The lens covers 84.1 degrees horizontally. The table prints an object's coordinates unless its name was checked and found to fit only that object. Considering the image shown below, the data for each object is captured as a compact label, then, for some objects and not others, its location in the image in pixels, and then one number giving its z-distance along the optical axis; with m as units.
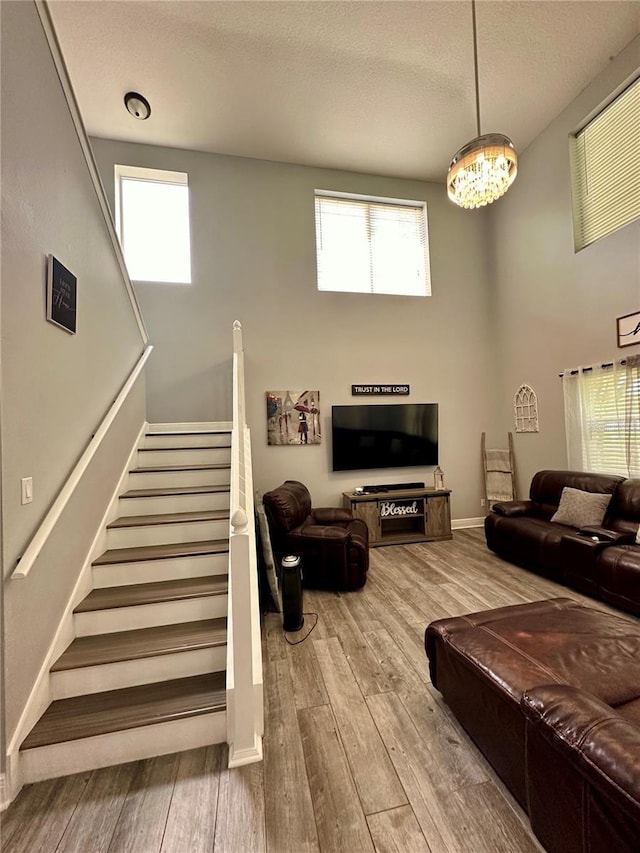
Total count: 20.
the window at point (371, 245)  5.02
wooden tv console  4.52
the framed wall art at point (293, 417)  4.65
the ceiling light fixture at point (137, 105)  3.68
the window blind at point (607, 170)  3.58
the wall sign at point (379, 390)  4.92
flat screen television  4.78
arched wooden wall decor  4.74
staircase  1.59
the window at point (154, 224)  4.45
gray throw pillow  3.47
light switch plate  1.63
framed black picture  1.90
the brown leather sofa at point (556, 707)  0.91
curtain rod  3.60
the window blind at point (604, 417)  3.54
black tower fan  2.59
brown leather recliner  3.27
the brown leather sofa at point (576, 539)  2.79
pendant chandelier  2.40
